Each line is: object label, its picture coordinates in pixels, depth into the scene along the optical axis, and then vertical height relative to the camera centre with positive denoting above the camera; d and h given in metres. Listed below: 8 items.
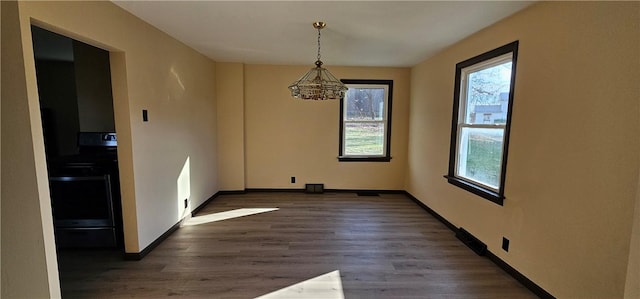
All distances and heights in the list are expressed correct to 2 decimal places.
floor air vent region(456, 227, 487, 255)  2.75 -1.28
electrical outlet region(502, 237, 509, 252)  2.44 -1.10
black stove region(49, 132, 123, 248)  2.52 -0.76
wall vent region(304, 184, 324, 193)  4.98 -1.21
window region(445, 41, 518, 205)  2.52 +0.03
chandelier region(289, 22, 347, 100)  2.56 +0.35
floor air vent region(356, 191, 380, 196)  4.93 -1.29
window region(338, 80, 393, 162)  4.85 +0.05
